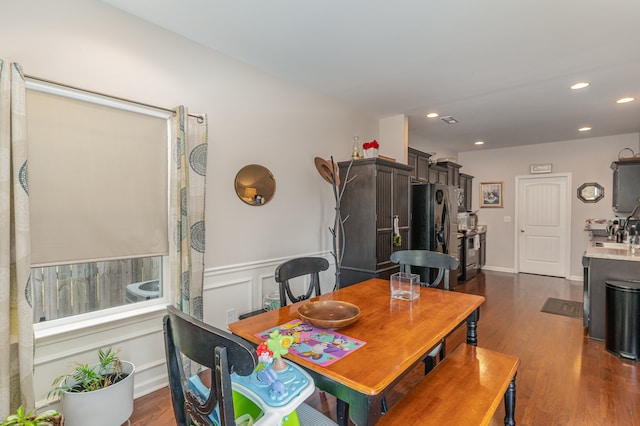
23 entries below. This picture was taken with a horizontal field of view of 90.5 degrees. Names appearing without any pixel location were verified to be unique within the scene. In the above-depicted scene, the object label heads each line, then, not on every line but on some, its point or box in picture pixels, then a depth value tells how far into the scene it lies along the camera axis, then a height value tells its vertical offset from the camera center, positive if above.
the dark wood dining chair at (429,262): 2.33 -0.39
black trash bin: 2.84 -0.98
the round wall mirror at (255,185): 2.83 +0.26
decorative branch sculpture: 3.29 +0.15
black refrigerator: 4.65 -0.11
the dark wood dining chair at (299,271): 2.13 -0.42
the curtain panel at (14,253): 1.61 -0.21
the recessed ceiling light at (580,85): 3.22 +1.31
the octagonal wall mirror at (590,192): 5.69 +0.37
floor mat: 4.07 -1.29
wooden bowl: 1.52 -0.53
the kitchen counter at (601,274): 3.13 -0.62
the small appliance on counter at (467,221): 5.89 -0.16
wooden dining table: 1.13 -0.57
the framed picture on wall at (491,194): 6.76 +0.40
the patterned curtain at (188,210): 2.29 +0.02
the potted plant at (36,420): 1.29 -0.89
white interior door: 6.07 -0.24
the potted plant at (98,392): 1.76 -1.03
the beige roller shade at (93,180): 1.82 +0.21
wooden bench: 1.34 -0.86
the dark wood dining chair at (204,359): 0.88 -0.44
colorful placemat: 1.28 -0.58
